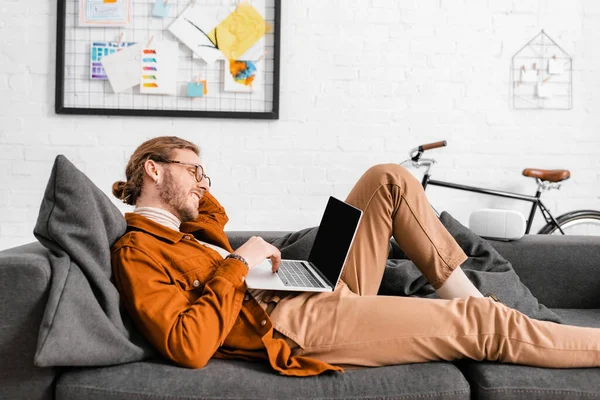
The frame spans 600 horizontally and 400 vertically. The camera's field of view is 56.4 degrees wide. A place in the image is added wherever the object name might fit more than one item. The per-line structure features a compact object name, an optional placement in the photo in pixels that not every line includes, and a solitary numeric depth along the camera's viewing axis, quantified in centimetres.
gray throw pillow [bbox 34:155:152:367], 119
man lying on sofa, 129
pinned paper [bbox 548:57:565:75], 312
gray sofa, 122
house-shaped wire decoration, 312
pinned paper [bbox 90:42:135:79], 298
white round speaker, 216
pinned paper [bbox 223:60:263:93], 301
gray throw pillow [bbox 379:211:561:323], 188
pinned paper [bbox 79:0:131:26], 297
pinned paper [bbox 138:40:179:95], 300
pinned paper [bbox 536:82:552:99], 312
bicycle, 294
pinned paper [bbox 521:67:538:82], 311
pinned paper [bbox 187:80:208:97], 300
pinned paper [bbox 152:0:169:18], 299
